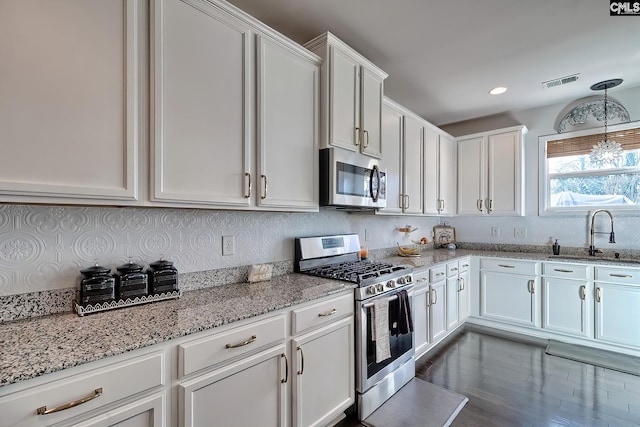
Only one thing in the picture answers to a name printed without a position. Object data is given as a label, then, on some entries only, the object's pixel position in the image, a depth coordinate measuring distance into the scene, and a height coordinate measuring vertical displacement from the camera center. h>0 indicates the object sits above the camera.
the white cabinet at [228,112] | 1.36 +0.57
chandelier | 3.18 +0.69
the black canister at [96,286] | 1.26 -0.30
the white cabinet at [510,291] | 3.29 -0.89
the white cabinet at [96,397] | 0.81 -0.55
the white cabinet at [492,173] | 3.59 +0.55
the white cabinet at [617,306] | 2.77 -0.88
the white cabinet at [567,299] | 2.99 -0.88
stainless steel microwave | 2.07 +0.27
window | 3.16 +0.52
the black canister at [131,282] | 1.36 -0.31
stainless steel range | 1.93 -0.62
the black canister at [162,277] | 1.47 -0.31
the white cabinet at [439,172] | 3.45 +0.55
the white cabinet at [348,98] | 2.06 +0.90
